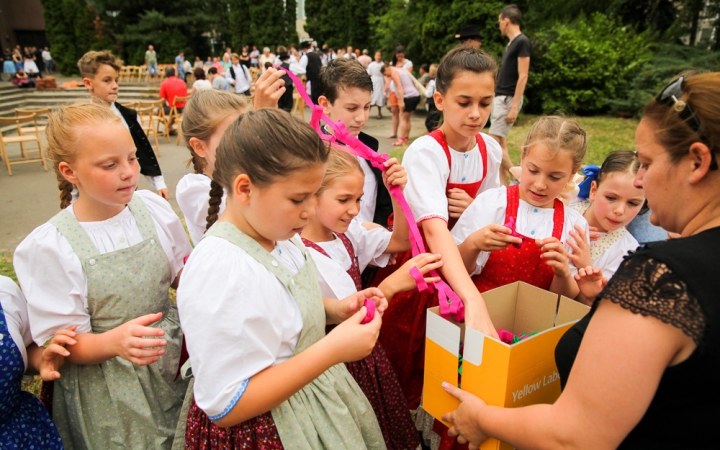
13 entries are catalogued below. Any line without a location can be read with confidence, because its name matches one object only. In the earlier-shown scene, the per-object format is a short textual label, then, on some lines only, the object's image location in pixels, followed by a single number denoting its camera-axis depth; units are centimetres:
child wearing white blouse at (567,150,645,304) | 244
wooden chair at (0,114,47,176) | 888
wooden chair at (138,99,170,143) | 1176
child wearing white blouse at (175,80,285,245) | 248
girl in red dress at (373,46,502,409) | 222
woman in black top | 108
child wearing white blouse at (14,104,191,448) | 168
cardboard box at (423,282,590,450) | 153
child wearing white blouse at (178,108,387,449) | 129
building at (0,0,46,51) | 2753
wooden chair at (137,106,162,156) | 1050
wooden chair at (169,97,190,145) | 1216
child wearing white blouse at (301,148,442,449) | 196
